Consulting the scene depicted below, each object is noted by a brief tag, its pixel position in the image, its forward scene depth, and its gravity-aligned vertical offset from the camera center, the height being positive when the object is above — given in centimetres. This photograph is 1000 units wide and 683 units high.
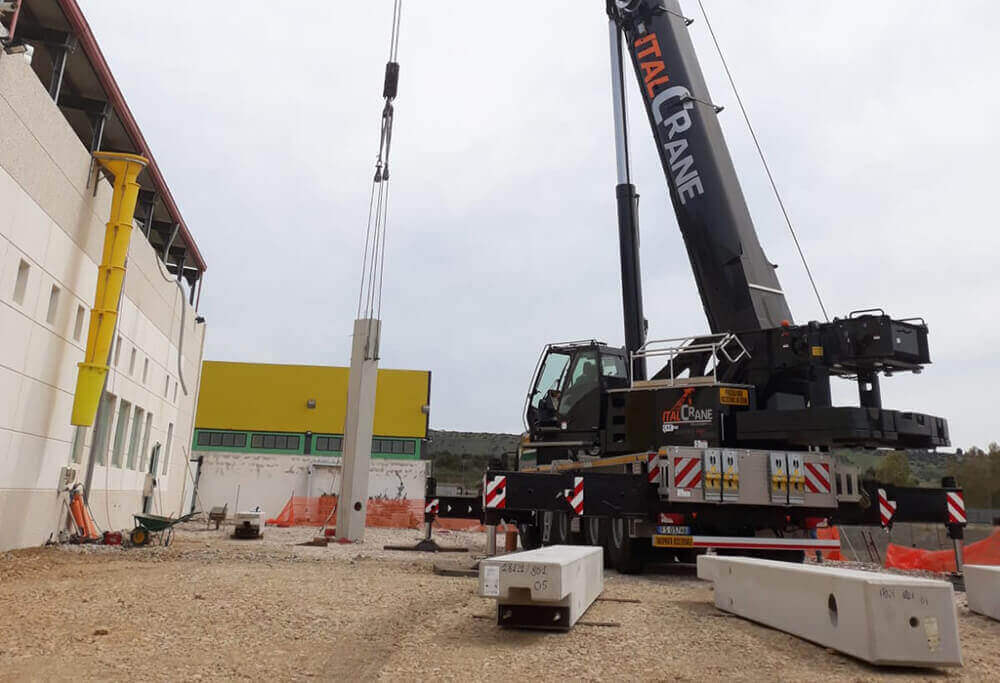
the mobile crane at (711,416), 920 +127
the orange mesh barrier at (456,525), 2803 -75
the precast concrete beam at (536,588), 522 -56
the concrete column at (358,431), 1680 +161
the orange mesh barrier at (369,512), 2773 -39
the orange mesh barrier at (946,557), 1281 -63
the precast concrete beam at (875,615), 449 -60
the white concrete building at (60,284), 1048 +351
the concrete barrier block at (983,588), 671 -60
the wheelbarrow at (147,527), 1290 -53
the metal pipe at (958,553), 935 -39
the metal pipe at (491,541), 1173 -54
